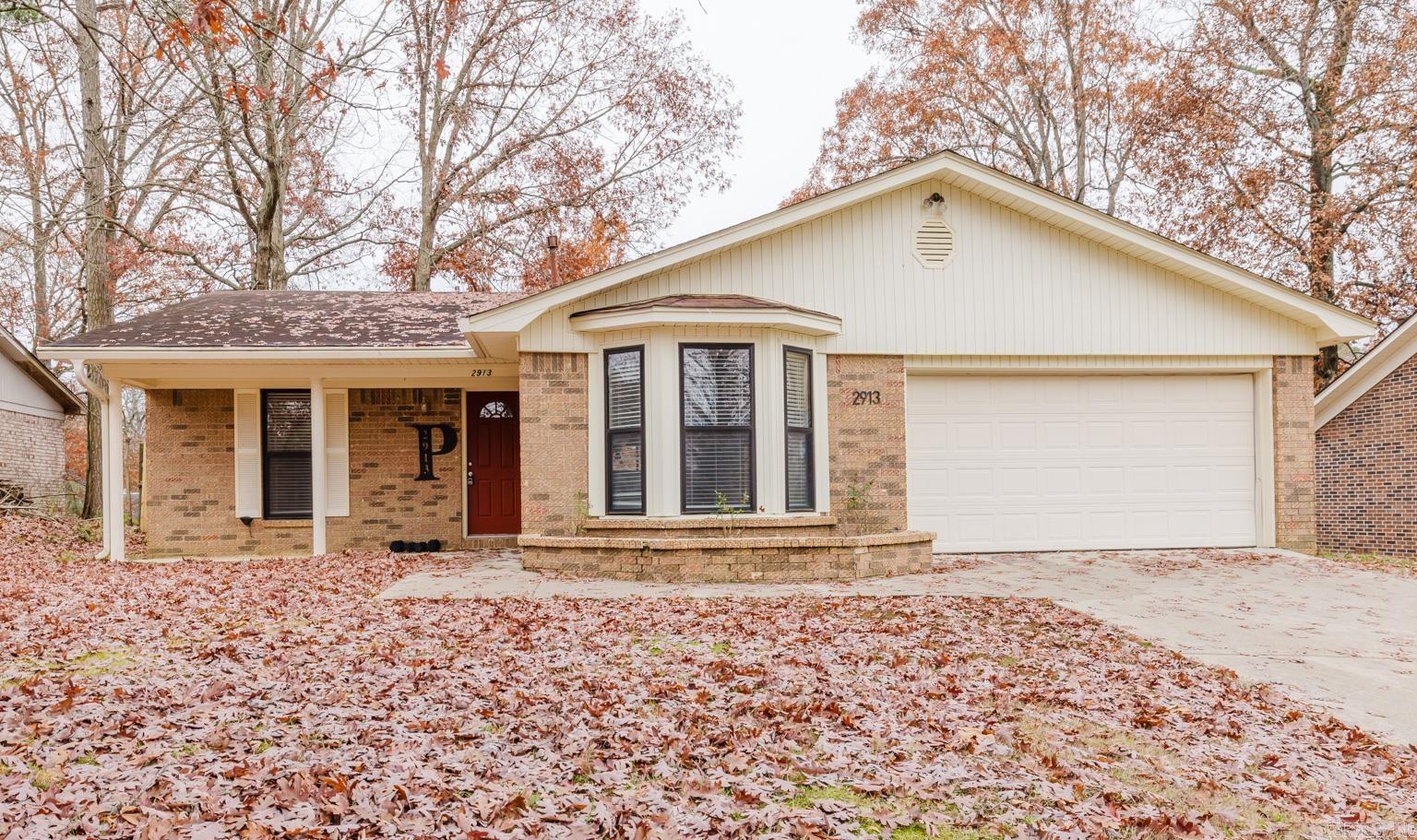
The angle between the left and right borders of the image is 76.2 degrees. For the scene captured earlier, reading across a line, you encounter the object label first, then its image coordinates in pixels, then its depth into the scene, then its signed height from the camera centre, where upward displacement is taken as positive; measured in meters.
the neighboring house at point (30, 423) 17.64 +0.35
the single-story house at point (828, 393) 9.48 +0.47
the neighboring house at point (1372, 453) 12.52 -0.37
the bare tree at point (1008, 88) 21.23 +8.40
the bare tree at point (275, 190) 17.28 +5.59
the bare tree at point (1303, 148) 17.00 +5.68
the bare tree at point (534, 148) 21.39 +7.09
